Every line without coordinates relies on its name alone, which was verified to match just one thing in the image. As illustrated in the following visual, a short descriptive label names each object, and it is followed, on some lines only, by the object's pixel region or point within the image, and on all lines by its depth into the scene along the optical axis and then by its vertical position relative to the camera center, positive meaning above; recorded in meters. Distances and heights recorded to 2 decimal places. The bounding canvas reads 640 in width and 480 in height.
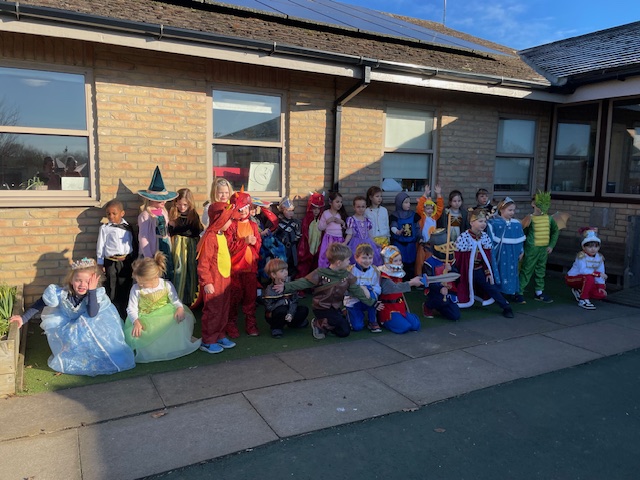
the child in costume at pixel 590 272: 7.17 -1.22
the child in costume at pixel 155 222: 5.97 -0.55
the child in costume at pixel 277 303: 5.53 -1.38
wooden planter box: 3.89 -1.53
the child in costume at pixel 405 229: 7.73 -0.71
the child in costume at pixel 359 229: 7.18 -0.68
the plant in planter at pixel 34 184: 5.89 -0.13
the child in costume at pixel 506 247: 7.20 -0.89
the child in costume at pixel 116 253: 5.86 -0.92
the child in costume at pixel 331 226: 7.11 -0.65
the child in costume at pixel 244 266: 5.46 -0.97
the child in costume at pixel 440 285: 6.42 -1.32
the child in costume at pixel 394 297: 5.84 -1.37
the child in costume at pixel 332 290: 5.48 -1.22
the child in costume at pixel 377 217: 7.52 -0.53
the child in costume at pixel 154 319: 4.76 -1.39
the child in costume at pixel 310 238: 7.27 -0.84
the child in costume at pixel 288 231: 7.05 -0.72
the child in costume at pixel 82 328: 4.44 -1.39
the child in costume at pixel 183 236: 6.25 -0.74
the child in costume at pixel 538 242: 7.48 -0.84
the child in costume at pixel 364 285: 5.78 -1.22
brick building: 5.79 +0.94
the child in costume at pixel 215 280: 5.06 -1.05
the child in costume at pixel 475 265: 6.73 -1.09
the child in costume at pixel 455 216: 7.78 -0.51
